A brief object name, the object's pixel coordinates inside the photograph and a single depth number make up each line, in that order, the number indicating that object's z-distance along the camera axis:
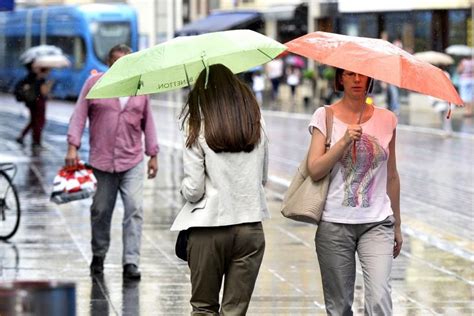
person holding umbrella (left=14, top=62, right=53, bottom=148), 27.22
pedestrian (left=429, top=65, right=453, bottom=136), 29.23
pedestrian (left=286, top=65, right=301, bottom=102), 49.31
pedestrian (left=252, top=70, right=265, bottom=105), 46.53
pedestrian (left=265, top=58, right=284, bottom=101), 50.66
